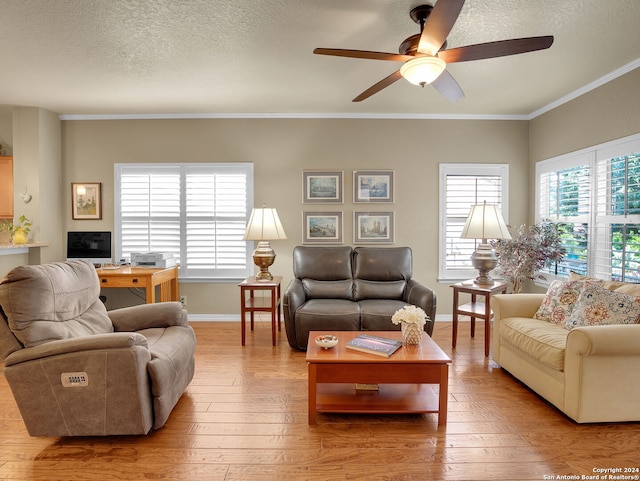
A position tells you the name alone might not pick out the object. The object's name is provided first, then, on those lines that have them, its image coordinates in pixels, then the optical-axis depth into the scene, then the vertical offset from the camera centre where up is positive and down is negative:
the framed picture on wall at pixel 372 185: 4.63 +0.55
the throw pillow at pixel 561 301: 2.82 -0.59
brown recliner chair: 2.01 -0.82
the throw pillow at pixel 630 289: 2.53 -0.43
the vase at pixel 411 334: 2.49 -0.74
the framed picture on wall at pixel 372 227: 4.66 +0.01
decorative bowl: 2.44 -0.78
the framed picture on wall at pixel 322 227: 4.66 +0.00
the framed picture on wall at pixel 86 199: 4.64 +0.35
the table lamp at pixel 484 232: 3.59 -0.04
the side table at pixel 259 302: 3.75 -0.83
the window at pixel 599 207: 3.20 +0.22
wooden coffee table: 2.26 -0.93
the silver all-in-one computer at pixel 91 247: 4.42 -0.26
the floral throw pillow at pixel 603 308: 2.40 -0.54
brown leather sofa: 3.46 -0.68
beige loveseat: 2.18 -0.90
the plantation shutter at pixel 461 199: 4.66 +0.38
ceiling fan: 1.78 +1.02
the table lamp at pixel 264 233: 3.96 -0.07
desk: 3.87 -0.56
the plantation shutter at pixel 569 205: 3.76 +0.27
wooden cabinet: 4.42 +0.49
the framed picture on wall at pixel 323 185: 4.63 +0.54
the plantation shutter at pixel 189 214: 4.64 +0.16
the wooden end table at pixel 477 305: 3.47 -0.78
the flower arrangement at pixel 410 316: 2.48 -0.62
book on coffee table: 2.35 -0.80
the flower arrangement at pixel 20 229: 4.13 -0.04
